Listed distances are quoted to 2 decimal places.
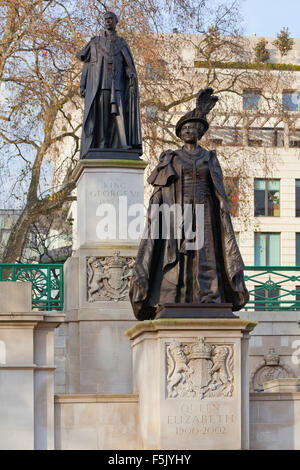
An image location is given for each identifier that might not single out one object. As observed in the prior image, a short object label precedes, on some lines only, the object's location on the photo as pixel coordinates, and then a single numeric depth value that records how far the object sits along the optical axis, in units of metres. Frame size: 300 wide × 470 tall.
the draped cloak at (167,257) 13.95
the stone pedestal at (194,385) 13.36
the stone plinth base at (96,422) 13.80
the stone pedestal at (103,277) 18.47
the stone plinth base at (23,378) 13.50
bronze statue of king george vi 19.38
